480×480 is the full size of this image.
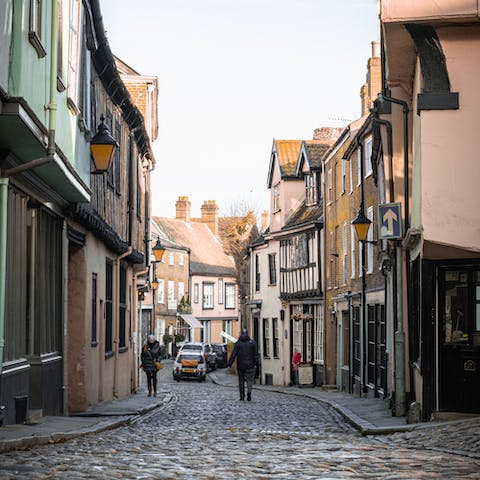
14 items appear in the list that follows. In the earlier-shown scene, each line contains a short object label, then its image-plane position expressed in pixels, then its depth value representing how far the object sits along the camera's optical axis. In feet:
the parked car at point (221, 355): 201.46
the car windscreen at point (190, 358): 153.69
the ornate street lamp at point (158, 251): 97.30
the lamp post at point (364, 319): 91.35
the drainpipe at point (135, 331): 98.07
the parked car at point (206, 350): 164.19
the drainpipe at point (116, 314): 78.28
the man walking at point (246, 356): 82.84
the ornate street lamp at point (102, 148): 50.47
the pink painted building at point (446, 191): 47.34
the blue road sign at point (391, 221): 59.26
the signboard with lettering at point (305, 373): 126.11
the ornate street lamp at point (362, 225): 71.46
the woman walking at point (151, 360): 88.53
